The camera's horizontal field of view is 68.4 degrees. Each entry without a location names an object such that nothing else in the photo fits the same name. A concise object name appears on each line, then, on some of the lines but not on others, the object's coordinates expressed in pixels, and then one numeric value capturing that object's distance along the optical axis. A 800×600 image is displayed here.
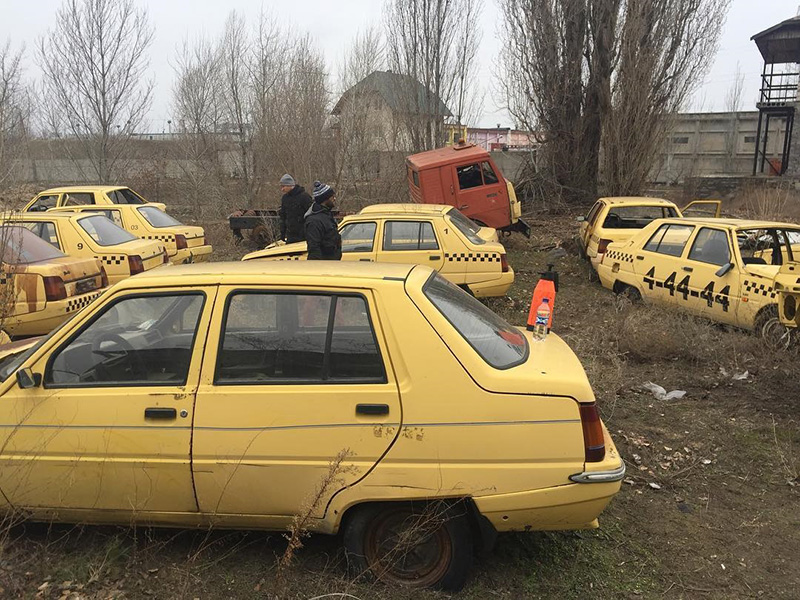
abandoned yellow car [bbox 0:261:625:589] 2.77
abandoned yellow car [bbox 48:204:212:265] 11.52
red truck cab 13.38
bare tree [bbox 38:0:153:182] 18.61
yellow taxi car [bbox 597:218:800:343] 7.07
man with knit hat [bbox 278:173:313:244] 8.66
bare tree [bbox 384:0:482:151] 20.11
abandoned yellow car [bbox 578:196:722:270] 10.95
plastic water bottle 4.00
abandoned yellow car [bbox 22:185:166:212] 13.09
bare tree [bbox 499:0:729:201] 17.61
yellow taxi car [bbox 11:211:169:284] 8.70
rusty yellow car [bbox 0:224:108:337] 6.51
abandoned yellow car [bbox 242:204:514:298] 8.68
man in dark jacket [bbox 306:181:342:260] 6.86
